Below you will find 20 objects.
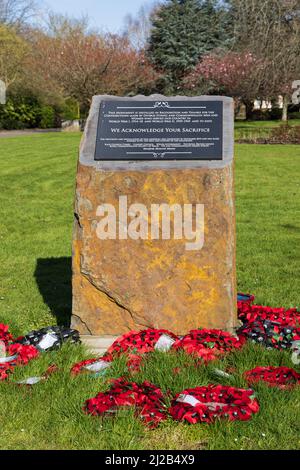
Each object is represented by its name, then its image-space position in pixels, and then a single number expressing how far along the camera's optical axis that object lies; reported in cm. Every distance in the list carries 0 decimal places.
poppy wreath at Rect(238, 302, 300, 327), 485
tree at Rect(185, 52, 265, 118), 3162
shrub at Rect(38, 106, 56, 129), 3891
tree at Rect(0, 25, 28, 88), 3788
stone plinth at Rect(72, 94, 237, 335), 463
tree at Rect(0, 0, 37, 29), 4538
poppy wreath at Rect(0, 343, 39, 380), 401
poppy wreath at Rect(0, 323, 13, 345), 455
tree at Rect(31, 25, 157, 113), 3250
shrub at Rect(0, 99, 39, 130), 3750
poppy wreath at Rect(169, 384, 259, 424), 331
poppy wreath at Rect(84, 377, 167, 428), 336
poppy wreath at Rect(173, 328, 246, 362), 417
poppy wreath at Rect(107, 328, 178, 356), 428
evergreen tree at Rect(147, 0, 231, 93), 3772
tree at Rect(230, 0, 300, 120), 2198
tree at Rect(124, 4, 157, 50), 4818
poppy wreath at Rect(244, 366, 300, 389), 367
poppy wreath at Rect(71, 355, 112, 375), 394
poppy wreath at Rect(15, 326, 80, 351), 439
